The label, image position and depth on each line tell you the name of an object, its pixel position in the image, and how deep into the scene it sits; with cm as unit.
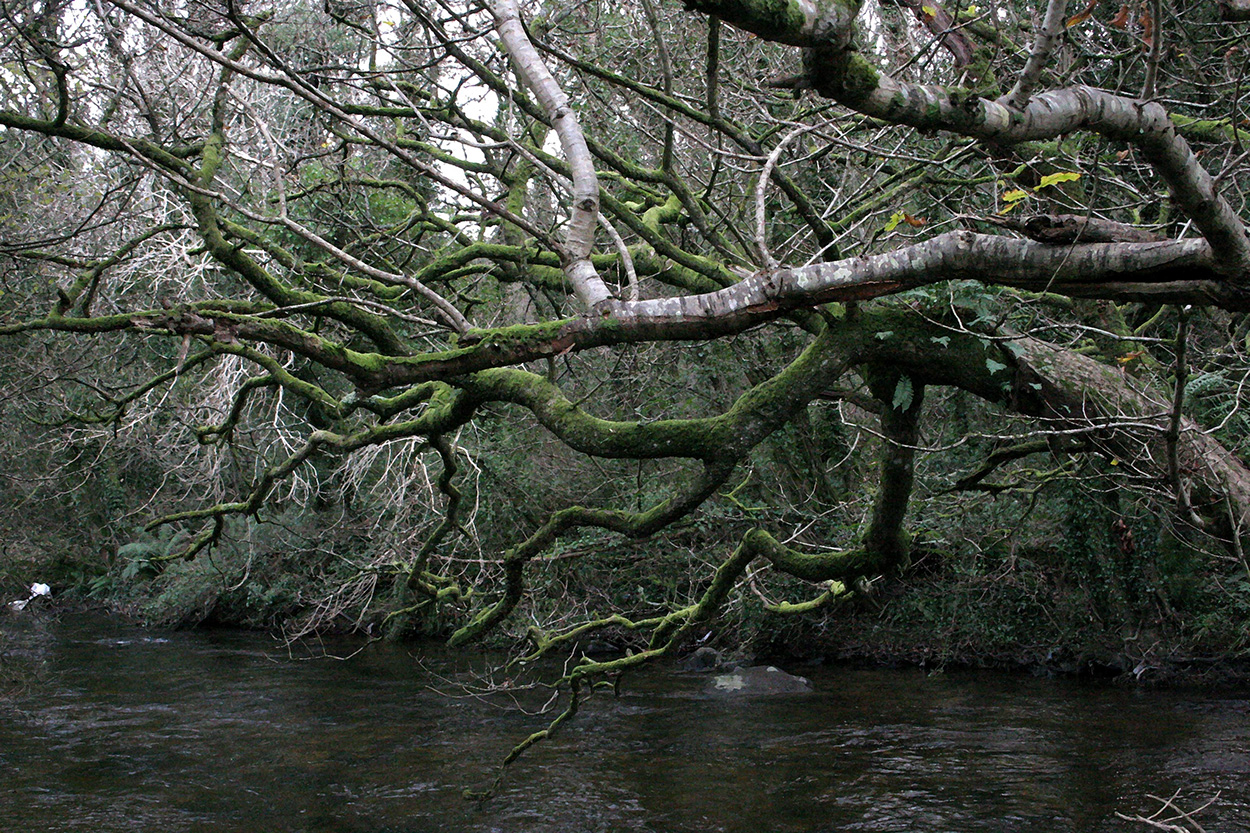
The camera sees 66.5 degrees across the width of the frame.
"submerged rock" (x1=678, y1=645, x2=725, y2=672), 1379
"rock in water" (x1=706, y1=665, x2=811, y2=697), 1210
